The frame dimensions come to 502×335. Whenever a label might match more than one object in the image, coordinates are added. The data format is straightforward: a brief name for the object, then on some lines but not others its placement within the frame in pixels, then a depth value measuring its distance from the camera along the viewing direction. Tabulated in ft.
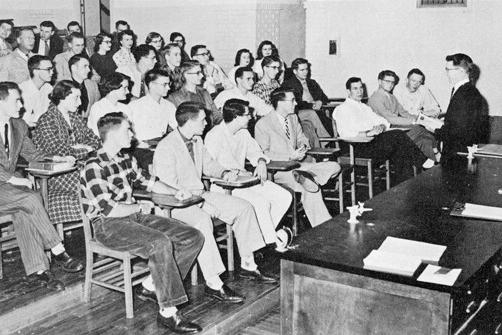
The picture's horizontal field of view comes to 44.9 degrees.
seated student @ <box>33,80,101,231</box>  14.55
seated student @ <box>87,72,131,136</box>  17.19
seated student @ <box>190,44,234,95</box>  23.24
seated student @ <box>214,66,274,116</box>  20.31
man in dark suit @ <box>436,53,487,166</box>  16.47
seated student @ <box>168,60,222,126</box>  18.86
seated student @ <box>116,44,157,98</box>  20.81
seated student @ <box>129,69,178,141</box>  17.72
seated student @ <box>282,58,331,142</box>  22.62
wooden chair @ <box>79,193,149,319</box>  11.82
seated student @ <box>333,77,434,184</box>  20.71
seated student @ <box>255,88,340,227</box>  17.07
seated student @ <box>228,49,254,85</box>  23.94
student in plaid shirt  11.47
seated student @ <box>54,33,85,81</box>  22.24
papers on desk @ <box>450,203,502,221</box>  10.66
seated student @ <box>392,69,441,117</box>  25.09
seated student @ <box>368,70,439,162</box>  22.20
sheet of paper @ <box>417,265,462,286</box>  7.98
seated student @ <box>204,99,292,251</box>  15.40
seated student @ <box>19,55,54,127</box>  18.20
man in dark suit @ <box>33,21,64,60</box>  25.61
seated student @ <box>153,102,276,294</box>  12.81
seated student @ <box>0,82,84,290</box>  12.91
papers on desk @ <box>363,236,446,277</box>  8.38
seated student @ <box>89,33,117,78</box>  23.49
